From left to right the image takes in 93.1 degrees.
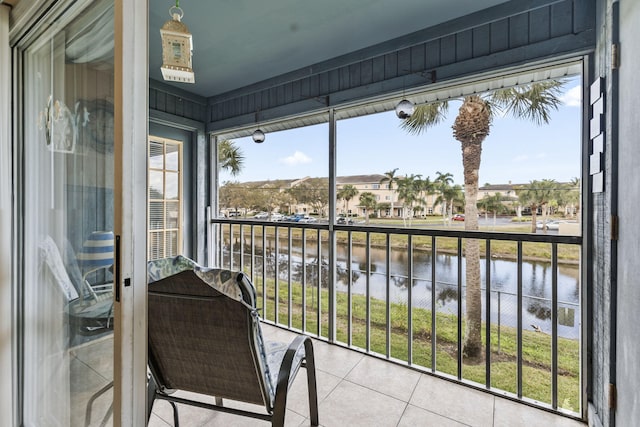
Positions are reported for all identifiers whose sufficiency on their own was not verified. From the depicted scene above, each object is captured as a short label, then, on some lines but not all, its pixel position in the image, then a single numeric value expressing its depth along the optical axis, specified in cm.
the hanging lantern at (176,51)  154
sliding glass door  99
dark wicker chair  124
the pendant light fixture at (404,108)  242
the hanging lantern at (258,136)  342
